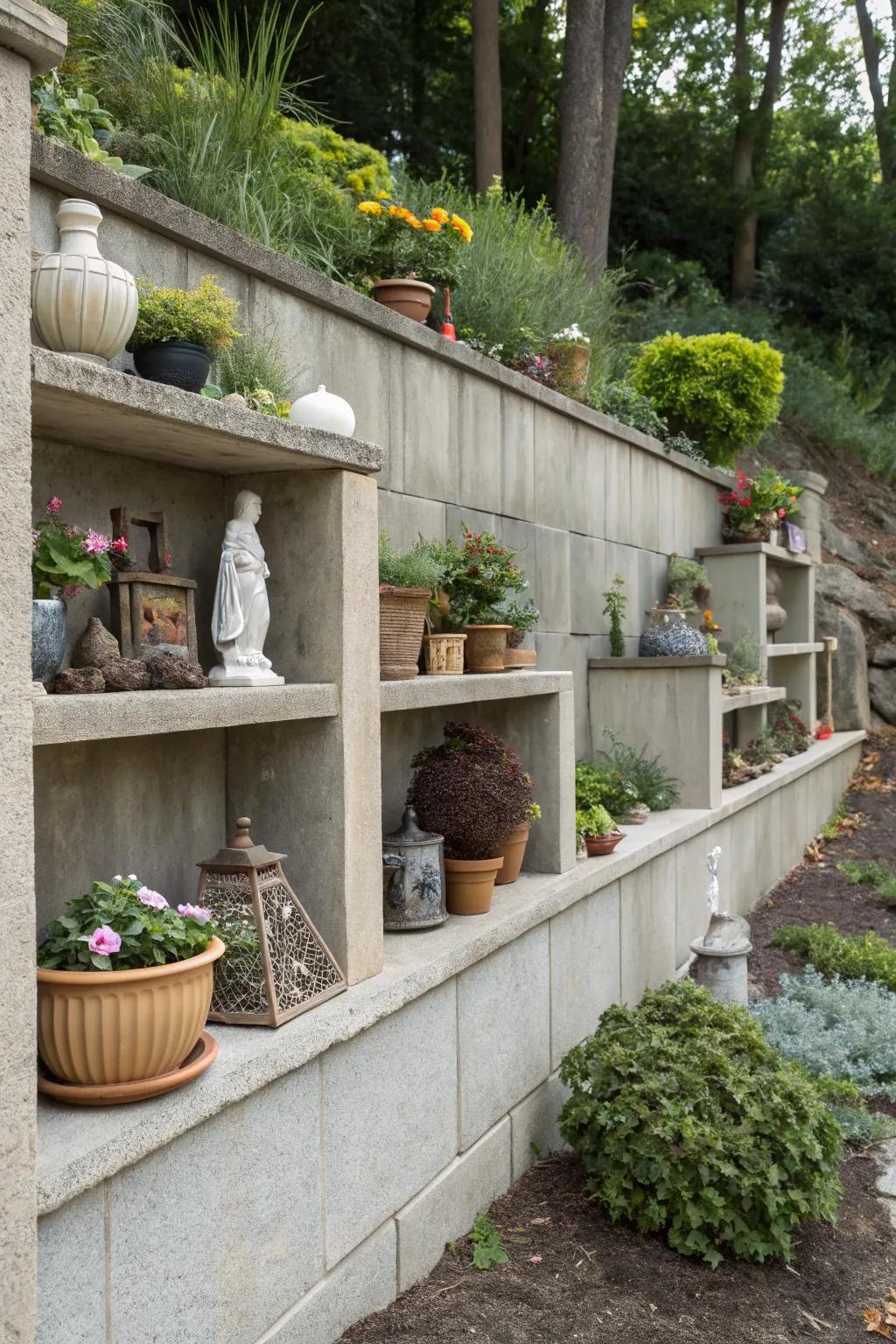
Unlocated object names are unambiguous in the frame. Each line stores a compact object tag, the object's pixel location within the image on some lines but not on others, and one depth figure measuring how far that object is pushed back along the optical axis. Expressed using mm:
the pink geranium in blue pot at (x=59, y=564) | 2215
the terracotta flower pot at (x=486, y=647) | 3984
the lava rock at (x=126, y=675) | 2369
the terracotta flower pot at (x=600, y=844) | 4656
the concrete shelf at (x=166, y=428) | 2061
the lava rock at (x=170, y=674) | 2459
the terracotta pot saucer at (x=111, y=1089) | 2123
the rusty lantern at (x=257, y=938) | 2625
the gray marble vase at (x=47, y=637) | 2141
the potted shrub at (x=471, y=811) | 3695
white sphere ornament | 3053
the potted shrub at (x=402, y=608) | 3344
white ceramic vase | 2270
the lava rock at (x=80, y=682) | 2254
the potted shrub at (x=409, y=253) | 4426
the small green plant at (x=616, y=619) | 6242
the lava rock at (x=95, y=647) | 2422
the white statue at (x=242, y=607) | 2758
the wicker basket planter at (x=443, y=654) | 3729
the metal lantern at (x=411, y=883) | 3475
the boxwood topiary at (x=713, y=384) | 8008
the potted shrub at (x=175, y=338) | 2635
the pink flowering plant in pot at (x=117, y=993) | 2105
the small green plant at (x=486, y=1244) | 3189
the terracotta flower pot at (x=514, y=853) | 4016
